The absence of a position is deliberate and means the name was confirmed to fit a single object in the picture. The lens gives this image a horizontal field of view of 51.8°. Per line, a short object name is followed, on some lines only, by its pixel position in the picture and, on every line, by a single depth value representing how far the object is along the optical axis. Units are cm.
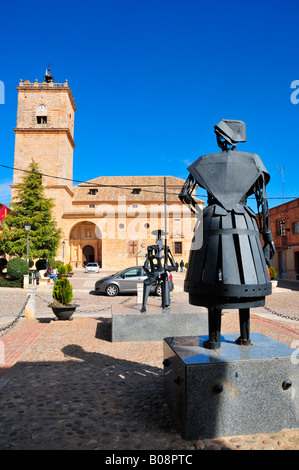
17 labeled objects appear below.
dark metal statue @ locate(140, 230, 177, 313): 680
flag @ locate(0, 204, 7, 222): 2636
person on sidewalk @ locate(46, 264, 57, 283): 1936
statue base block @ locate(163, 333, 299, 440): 272
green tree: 2478
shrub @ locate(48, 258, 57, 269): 2473
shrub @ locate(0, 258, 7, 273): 2294
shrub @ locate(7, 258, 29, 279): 1851
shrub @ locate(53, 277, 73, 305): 872
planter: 870
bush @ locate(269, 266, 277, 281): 1820
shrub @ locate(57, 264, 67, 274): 2192
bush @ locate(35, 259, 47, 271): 2549
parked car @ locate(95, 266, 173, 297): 1486
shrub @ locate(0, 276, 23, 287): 1815
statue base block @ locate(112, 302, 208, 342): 657
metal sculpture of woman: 281
